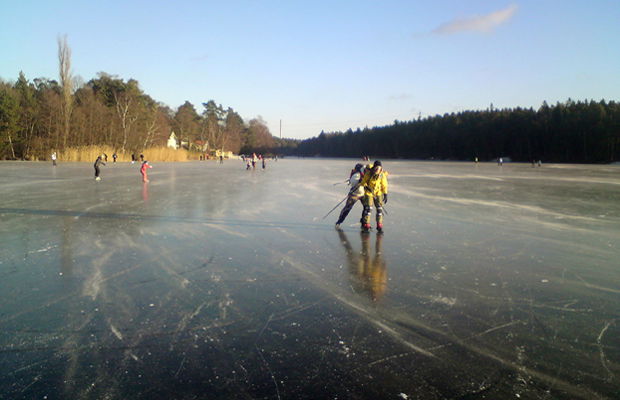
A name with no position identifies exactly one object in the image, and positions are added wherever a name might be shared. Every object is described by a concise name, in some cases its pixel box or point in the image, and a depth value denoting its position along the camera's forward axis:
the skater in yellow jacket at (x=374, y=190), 6.94
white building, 78.04
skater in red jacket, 16.44
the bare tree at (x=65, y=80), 40.59
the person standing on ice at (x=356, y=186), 7.14
